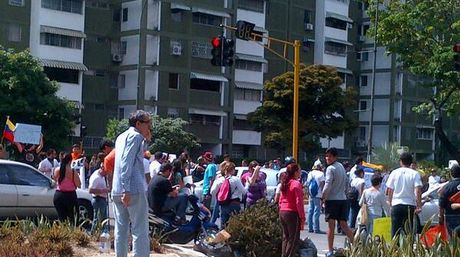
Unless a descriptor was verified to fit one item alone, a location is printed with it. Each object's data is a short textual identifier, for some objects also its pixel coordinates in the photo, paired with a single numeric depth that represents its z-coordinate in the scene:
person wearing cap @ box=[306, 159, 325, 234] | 20.52
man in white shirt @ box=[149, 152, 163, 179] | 18.53
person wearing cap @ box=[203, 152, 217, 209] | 21.02
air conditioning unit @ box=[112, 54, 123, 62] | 54.31
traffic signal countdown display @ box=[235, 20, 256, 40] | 24.20
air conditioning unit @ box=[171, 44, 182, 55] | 53.56
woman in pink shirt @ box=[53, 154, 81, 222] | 14.39
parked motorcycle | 13.92
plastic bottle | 12.36
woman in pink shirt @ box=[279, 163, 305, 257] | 12.45
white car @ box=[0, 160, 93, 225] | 17.42
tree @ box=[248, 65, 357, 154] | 50.59
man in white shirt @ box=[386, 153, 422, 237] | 13.88
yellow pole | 23.59
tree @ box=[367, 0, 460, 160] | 37.50
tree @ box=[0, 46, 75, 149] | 43.88
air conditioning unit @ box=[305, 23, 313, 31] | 63.66
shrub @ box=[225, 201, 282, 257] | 12.87
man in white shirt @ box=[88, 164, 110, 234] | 15.42
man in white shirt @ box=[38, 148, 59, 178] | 25.60
